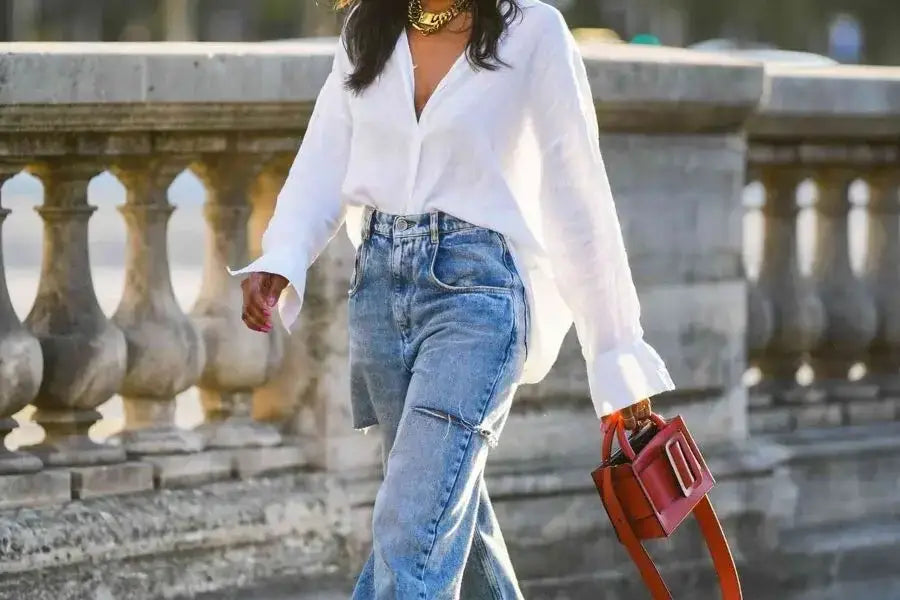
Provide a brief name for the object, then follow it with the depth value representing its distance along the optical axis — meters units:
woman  7.27
